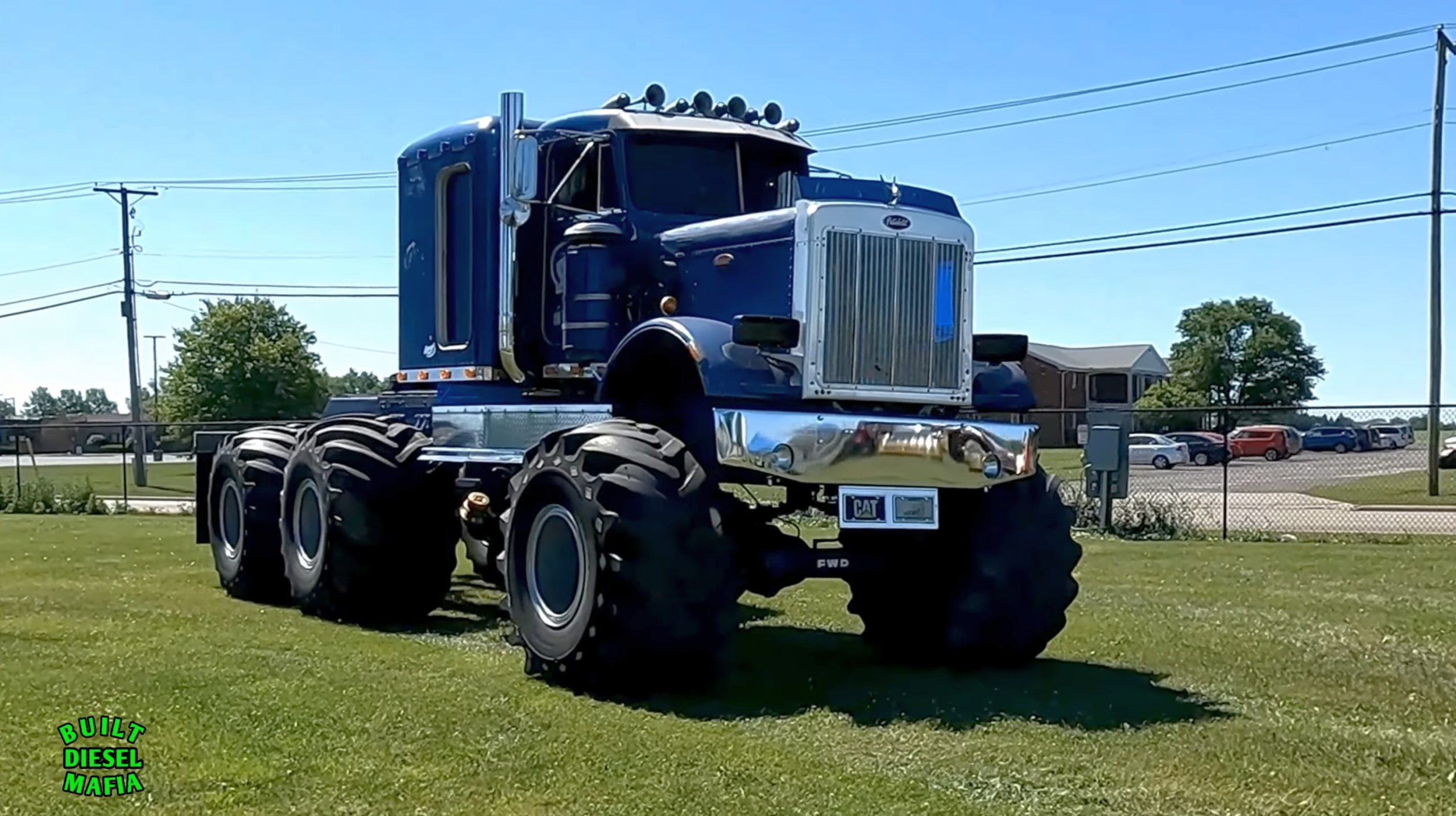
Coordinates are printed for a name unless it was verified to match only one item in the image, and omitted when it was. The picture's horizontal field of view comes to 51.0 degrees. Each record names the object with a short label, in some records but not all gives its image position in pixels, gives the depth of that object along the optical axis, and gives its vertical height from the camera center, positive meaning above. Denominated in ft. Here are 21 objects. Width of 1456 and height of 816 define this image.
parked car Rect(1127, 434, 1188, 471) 161.89 -4.73
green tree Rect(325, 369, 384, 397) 247.70 +5.21
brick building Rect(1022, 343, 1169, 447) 245.04 +5.67
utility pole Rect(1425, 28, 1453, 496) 104.68 +13.09
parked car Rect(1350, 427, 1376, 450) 155.63 -3.47
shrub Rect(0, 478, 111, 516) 86.53 -5.16
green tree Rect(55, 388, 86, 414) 513.86 +3.19
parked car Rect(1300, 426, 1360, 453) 168.74 -3.68
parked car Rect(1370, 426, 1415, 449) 155.02 -3.13
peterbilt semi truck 24.38 -0.14
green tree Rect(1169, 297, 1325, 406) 305.12 +9.95
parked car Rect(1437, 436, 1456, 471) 124.36 -4.31
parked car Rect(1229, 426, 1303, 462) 160.76 -3.79
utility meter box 61.57 -1.94
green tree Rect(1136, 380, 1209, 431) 188.34 +1.12
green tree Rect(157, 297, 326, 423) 186.91 +4.52
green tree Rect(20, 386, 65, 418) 495.90 +2.19
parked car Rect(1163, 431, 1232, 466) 162.91 -4.27
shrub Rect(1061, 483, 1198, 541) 63.26 -4.67
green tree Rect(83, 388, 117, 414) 500.66 +3.00
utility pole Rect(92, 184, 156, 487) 159.84 +11.89
